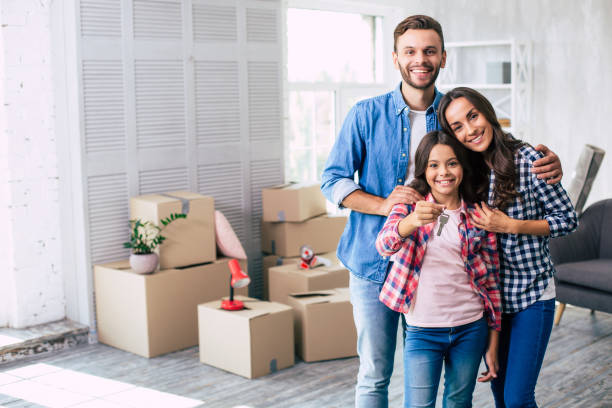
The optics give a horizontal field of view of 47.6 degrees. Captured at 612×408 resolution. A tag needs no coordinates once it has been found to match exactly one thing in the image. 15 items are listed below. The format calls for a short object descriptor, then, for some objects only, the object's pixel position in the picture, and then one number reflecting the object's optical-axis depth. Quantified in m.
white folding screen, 3.92
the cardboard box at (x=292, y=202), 4.35
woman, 1.88
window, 5.10
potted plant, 3.71
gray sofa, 3.74
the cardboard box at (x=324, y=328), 3.62
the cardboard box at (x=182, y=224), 3.83
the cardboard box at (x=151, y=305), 3.72
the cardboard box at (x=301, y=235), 4.40
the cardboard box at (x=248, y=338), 3.40
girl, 1.91
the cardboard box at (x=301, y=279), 3.94
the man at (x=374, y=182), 2.04
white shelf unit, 5.31
